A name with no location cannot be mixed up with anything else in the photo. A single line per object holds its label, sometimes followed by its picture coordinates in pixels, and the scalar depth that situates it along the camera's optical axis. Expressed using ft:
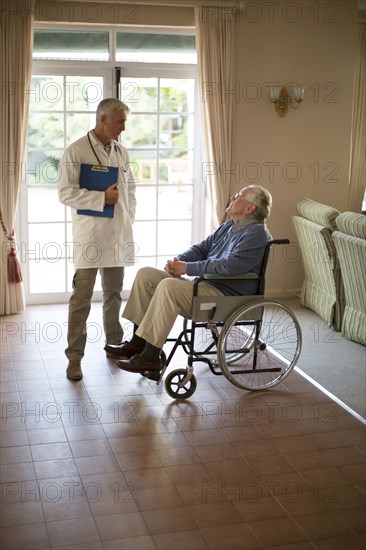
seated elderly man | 14.19
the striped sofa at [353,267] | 17.25
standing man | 15.03
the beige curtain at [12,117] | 18.85
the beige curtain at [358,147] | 27.53
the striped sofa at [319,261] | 18.92
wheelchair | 14.17
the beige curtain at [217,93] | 20.20
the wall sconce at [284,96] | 21.04
